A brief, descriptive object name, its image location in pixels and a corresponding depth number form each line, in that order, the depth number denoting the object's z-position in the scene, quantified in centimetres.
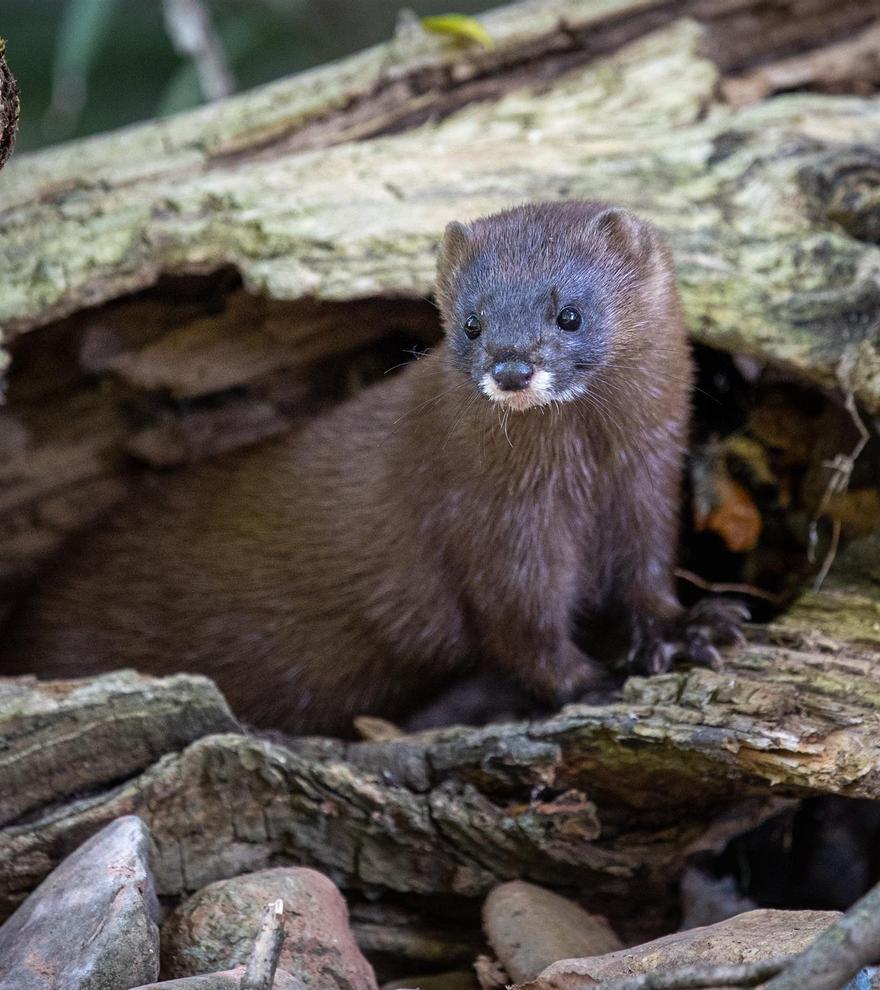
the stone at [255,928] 455
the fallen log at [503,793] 501
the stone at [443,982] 520
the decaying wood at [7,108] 432
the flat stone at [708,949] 406
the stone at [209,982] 393
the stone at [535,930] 484
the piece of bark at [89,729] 507
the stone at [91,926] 420
